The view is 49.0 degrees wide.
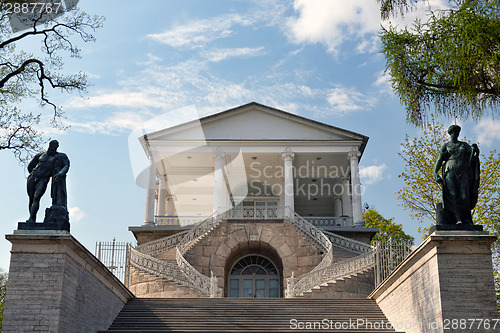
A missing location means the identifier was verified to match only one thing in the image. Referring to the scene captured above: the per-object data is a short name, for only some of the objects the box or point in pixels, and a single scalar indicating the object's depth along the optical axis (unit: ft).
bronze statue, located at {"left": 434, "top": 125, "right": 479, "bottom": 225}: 35.32
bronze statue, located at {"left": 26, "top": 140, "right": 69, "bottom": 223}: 36.81
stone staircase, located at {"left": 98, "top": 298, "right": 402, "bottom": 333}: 42.80
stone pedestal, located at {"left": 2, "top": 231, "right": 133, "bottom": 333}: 33.53
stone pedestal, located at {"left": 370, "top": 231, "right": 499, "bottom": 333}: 33.04
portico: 105.19
